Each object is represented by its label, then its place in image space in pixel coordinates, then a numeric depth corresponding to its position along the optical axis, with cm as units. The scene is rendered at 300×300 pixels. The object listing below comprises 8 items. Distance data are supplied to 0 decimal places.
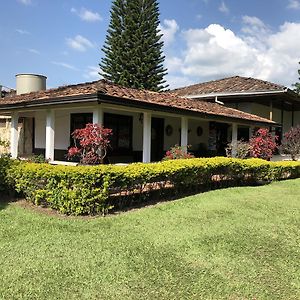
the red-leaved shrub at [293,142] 1902
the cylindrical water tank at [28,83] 1984
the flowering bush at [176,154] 1270
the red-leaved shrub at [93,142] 995
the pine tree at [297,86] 5152
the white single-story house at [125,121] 1096
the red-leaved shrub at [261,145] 1538
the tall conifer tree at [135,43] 3212
